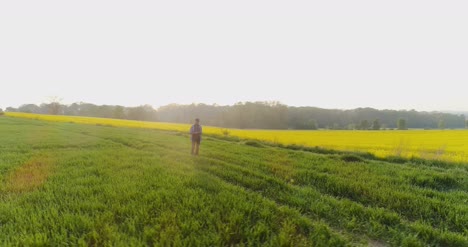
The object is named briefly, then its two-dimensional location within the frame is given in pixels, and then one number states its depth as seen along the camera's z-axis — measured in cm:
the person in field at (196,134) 1273
